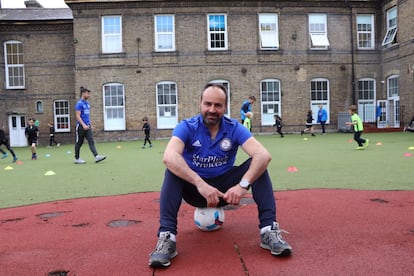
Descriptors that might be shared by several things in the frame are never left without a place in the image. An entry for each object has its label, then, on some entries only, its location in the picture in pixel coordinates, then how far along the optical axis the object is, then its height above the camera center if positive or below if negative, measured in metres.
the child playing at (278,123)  22.38 -0.36
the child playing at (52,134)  23.67 -0.66
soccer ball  3.73 -0.93
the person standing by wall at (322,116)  24.05 -0.01
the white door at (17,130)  26.55 -0.41
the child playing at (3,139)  13.03 -0.50
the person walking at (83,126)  10.73 -0.11
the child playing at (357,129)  13.12 -0.46
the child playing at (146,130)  17.75 -0.42
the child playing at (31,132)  14.94 -0.32
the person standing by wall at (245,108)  14.64 +0.37
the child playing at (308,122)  23.29 -0.33
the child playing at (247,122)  15.00 -0.15
